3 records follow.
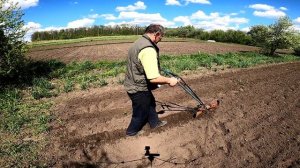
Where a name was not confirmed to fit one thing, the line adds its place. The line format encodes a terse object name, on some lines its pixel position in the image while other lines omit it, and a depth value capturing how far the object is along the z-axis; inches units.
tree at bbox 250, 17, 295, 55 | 634.5
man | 121.1
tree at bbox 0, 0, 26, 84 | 293.3
